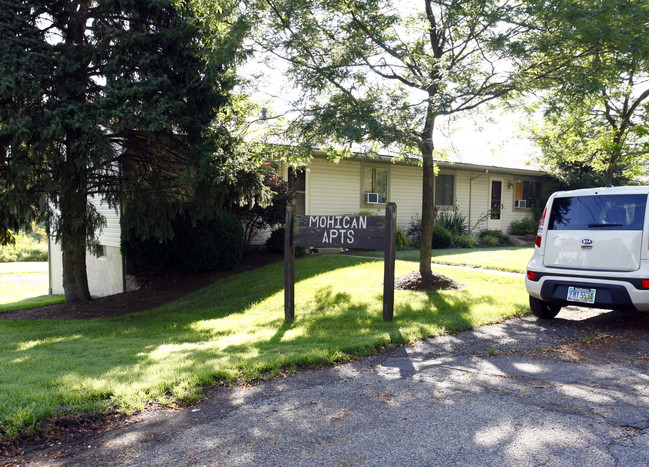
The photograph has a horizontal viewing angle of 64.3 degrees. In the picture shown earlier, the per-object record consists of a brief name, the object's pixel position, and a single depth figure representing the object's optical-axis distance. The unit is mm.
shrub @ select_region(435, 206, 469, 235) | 19719
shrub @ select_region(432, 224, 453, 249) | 18062
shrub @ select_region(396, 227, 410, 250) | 17094
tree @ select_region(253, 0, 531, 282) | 8344
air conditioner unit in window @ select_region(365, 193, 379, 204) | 18212
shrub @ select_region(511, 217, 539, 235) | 22547
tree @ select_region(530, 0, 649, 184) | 7625
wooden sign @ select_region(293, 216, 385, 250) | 7461
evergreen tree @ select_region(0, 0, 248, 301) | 8969
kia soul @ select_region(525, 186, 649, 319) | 6344
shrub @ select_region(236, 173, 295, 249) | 14281
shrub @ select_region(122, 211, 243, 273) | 13453
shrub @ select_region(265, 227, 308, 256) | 15362
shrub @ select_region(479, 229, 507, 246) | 20578
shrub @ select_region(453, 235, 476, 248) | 18953
